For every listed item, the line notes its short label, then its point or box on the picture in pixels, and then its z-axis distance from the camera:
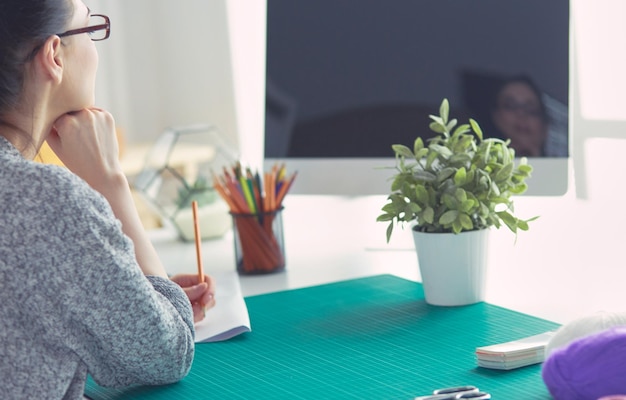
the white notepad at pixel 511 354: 1.71
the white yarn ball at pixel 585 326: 1.61
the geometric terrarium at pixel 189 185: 2.65
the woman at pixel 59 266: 1.62
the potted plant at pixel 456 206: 1.99
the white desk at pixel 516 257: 2.07
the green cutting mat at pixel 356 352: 1.70
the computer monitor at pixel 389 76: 2.19
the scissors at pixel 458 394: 1.61
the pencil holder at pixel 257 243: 2.35
